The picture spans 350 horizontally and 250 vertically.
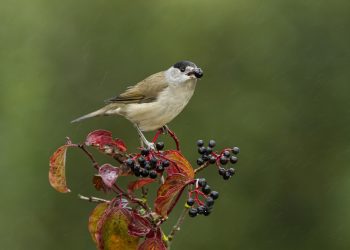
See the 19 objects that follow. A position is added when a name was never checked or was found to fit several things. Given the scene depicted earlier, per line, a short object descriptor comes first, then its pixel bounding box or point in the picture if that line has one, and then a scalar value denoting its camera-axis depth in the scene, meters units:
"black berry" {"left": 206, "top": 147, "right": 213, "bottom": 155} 6.49
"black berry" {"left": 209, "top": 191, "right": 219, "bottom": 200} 6.14
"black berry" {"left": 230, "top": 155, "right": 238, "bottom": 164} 6.48
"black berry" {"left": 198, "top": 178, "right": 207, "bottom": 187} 5.90
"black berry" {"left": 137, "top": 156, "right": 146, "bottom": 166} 6.13
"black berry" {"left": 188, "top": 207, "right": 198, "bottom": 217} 6.12
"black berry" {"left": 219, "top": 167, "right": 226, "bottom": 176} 6.42
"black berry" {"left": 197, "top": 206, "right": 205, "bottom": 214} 6.15
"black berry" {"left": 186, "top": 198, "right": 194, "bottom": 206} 5.97
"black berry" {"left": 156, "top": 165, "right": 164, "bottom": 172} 6.15
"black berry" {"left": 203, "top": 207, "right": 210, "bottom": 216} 6.15
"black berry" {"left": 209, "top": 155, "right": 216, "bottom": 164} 6.38
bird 9.34
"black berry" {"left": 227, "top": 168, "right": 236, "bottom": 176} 6.38
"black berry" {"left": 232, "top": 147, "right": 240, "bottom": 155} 6.61
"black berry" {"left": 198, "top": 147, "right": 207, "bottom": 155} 6.44
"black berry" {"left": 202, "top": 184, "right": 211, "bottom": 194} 5.95
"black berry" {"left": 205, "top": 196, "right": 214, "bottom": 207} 6.07
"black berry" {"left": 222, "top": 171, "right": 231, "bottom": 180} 6.41
